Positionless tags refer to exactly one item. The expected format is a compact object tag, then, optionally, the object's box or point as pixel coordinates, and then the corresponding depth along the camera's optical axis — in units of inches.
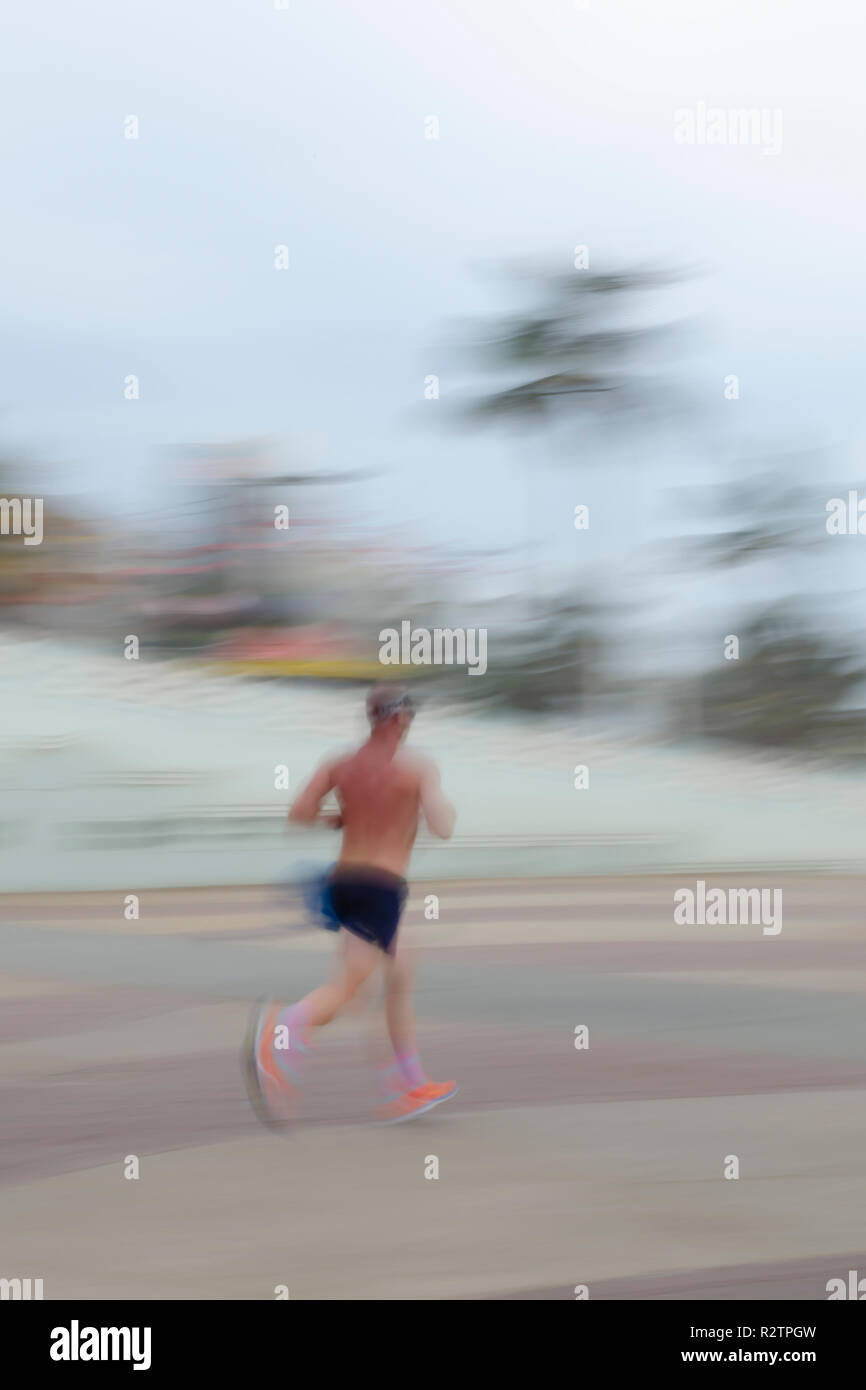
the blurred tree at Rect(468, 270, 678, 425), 514.6
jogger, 202.4
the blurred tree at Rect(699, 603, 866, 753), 533.3
